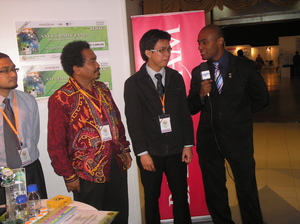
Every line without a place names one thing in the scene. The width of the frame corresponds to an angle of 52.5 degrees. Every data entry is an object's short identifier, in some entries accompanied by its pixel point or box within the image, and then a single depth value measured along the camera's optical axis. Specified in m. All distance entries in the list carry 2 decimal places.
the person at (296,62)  16.78
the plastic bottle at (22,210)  1.51
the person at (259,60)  20.44
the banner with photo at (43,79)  2.52
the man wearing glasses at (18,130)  2.17
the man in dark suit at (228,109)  2.38
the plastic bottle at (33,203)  1.62
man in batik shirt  2.13
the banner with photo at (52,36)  2.47
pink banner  2.77
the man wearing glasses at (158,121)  2.26
